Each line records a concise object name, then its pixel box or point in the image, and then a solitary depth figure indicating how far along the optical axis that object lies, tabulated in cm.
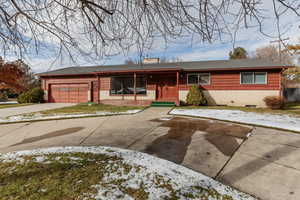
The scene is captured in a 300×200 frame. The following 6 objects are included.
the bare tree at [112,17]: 199
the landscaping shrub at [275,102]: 934
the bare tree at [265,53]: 2444
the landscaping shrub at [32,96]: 1456
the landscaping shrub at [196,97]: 1085
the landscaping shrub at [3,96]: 2254
